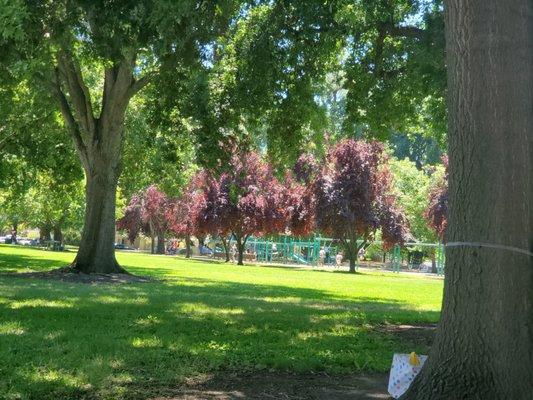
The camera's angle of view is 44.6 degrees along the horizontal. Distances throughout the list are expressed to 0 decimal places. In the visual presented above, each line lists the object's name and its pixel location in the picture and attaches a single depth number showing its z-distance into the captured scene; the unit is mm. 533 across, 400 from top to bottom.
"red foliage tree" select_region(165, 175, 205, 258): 42928
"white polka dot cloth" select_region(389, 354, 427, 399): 4980
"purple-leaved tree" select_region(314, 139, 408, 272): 37156
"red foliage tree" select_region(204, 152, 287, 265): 42094
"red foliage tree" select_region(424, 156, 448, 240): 45031
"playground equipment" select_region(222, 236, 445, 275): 53406
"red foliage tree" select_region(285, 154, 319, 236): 41312
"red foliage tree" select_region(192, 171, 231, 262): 42156
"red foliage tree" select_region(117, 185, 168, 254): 57969
